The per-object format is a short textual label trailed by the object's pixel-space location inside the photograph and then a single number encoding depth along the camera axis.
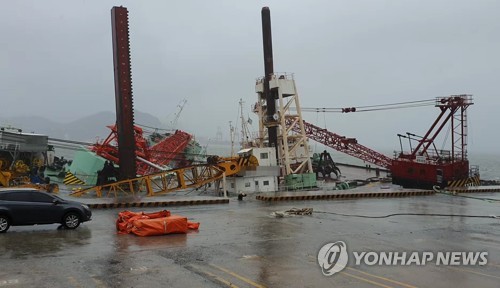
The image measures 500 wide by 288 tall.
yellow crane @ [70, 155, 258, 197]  30.59
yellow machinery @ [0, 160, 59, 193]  30.66
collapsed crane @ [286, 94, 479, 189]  44.03
